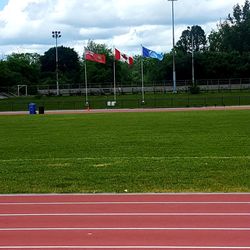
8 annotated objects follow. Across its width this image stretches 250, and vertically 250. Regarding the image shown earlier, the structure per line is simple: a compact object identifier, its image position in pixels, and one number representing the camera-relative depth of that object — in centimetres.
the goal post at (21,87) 10738
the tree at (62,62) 13888
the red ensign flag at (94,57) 6969
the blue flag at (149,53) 6762
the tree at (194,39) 15538
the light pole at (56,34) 9866
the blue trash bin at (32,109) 6057
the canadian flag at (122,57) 6888
